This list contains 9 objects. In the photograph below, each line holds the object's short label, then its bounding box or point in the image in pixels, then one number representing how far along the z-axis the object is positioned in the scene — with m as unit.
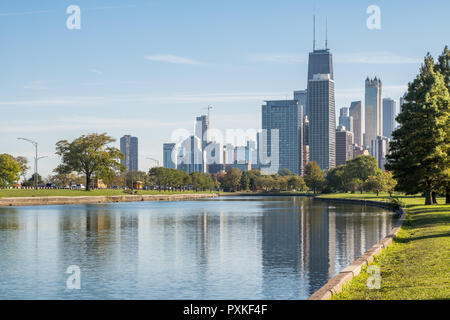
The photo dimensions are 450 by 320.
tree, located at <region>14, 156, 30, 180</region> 198.16
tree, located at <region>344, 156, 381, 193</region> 186.38
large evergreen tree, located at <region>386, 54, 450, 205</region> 56.03
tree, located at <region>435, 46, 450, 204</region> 73.88
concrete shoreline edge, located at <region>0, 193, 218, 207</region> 108.06
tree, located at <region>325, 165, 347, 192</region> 191.75
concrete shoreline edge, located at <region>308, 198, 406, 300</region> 17.84
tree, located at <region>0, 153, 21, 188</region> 136.62
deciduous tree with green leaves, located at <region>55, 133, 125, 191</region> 152.00
